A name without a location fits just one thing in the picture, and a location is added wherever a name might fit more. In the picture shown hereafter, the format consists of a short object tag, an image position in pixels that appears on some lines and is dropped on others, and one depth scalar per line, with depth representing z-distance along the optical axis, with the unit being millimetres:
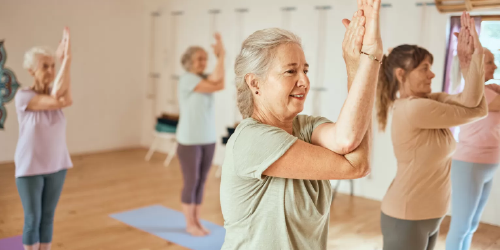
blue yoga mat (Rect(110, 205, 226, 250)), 3789
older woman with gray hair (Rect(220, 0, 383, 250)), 1209
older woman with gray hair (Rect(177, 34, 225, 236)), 3846
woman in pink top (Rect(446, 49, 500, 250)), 2691
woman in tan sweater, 2252
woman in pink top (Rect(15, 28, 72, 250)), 2832
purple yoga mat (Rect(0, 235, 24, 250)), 3484
